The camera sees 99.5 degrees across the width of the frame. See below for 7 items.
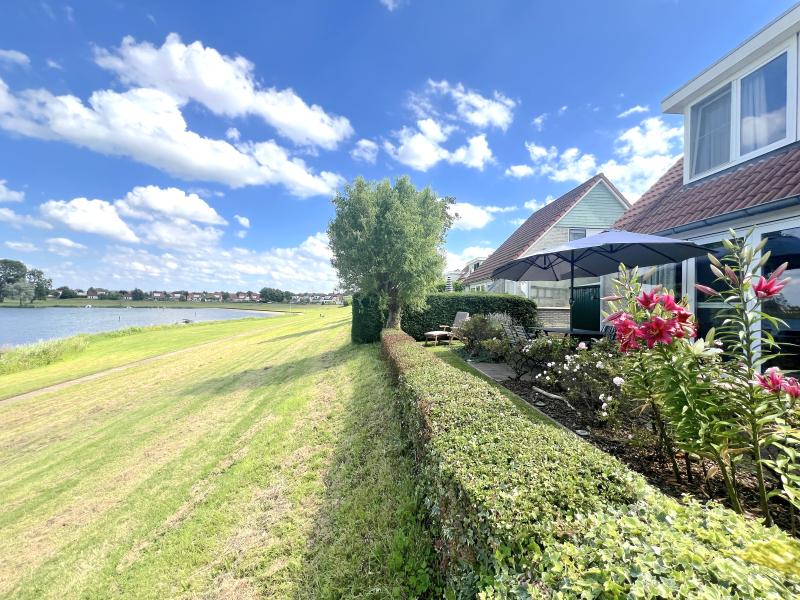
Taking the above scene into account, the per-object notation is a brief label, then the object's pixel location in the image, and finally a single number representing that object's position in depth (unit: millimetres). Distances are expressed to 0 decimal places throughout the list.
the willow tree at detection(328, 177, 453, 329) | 12359
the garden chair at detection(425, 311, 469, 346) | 11725
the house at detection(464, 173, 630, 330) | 14891
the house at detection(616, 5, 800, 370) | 5047
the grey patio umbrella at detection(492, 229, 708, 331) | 5566
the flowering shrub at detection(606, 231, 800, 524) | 1959
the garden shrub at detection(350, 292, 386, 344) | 13094
